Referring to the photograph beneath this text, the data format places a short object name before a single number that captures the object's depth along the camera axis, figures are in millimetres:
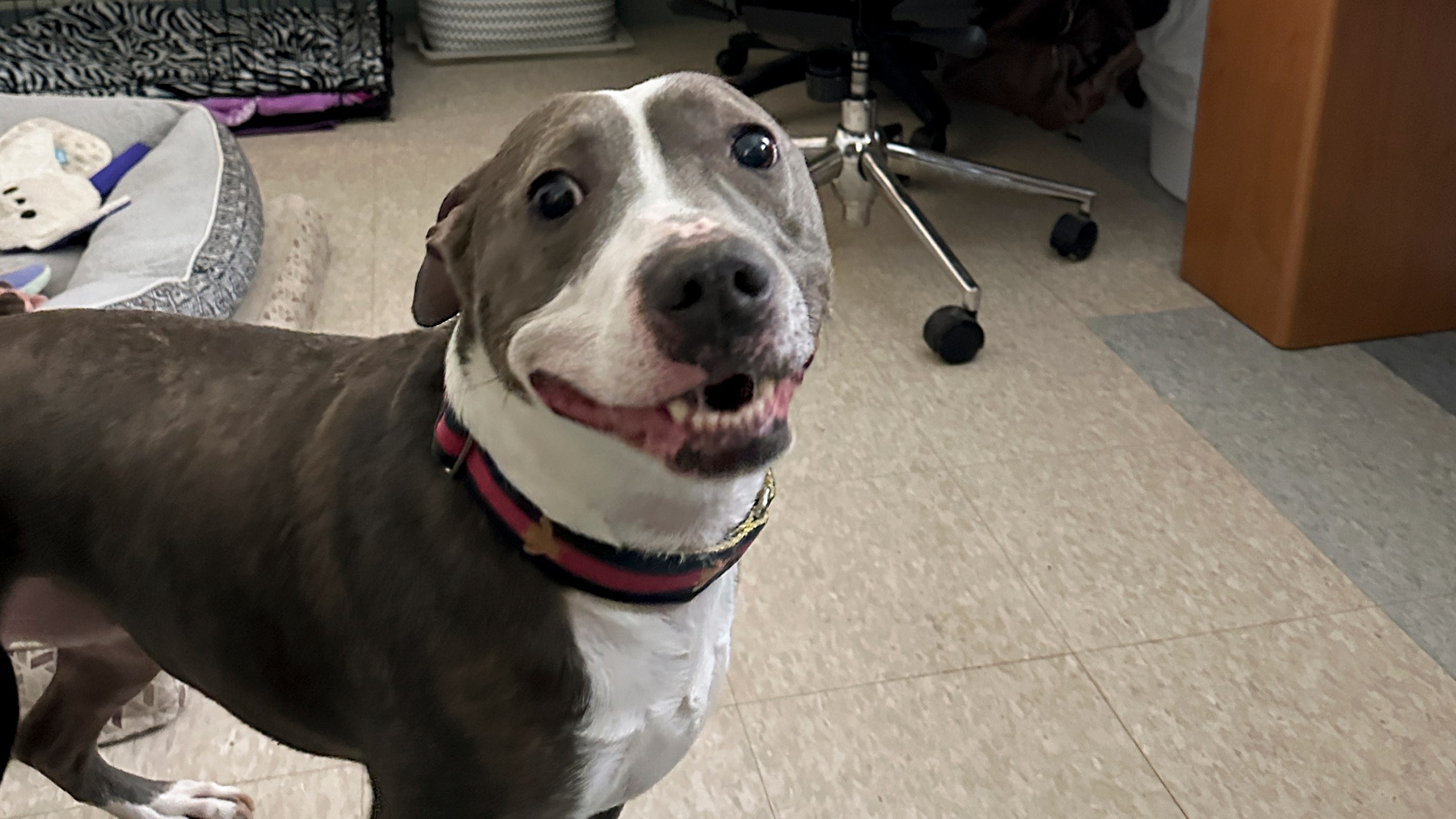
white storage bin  2637
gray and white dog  690
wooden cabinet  1951
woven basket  3877
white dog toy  2131
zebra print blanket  3340
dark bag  2795
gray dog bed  1909
